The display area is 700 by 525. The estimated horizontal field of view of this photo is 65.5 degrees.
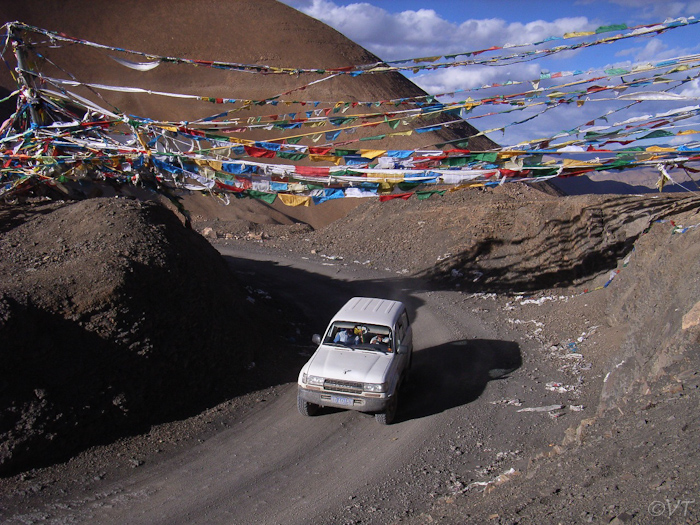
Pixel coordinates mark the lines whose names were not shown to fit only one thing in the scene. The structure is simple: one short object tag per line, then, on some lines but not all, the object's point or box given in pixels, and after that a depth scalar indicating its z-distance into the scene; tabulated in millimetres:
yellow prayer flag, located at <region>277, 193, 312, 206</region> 10625
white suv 8703
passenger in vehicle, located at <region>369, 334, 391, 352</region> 9695
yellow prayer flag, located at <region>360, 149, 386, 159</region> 10547
